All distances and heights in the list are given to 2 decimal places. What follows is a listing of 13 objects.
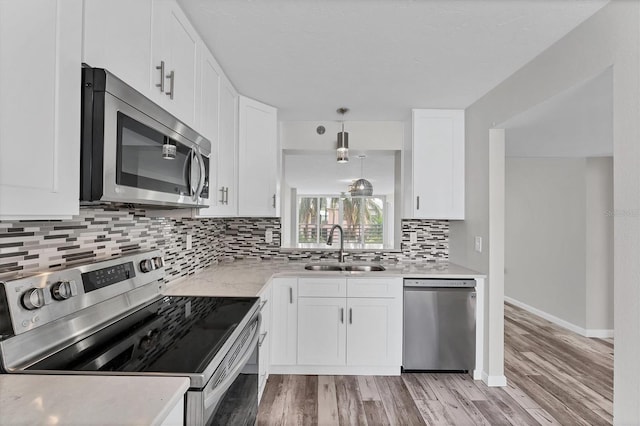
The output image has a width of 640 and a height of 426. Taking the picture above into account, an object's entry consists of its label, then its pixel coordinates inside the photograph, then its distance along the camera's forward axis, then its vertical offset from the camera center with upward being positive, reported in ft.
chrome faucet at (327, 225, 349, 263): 11.01 -1.18
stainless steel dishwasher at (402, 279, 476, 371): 9.26 -2.85
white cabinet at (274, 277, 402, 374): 9.29 -3.10
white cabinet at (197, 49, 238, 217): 6.65 +1.84
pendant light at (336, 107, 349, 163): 10.27 +2.26
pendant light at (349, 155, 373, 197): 16.62 +1.35
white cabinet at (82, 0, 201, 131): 3.37 +2.00
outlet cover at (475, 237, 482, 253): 9.41 -0.72
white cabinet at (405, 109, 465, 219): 10.33 +1.55
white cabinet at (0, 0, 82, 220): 2.41 +0.81
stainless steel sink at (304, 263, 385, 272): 10.72 -1.59
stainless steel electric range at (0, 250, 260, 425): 3.29 -1.50
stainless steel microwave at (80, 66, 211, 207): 3.18 +0.72
